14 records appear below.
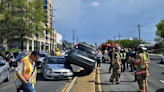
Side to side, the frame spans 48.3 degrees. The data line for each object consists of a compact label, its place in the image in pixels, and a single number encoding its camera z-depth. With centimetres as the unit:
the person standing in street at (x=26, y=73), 407
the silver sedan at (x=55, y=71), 980
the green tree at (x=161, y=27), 3933
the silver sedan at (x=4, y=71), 811
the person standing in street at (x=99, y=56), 1478
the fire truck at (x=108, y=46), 3320
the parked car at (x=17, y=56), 1748
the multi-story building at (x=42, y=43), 5017
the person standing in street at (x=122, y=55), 1264
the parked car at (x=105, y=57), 2324
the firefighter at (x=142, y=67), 604
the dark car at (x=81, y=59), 1094
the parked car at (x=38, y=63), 1602
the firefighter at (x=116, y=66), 833
